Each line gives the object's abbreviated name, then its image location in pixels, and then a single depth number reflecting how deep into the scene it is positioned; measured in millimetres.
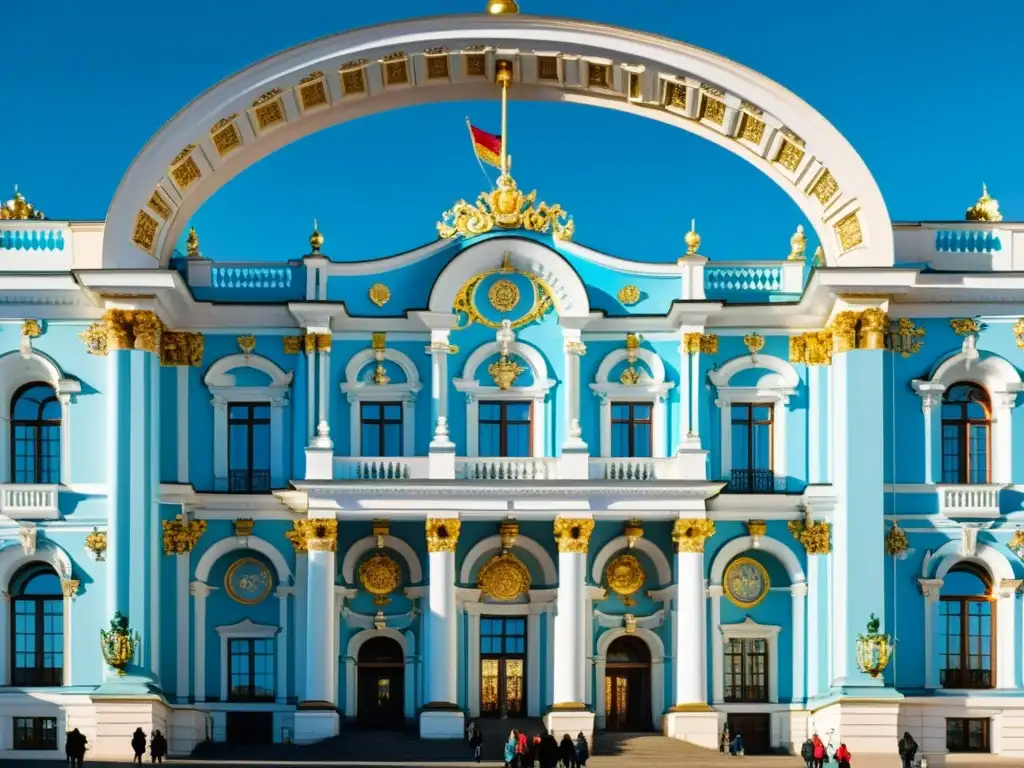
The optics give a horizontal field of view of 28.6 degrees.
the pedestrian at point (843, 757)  38938
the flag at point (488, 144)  46438
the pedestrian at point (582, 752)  39469
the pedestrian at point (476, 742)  41062
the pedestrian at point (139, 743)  40750
